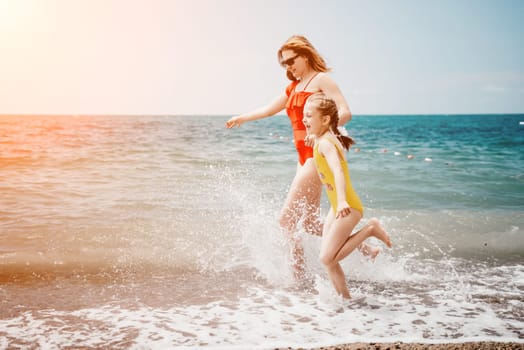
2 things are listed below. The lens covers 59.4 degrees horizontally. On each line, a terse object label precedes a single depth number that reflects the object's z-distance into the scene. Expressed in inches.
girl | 147.8
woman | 167.2
